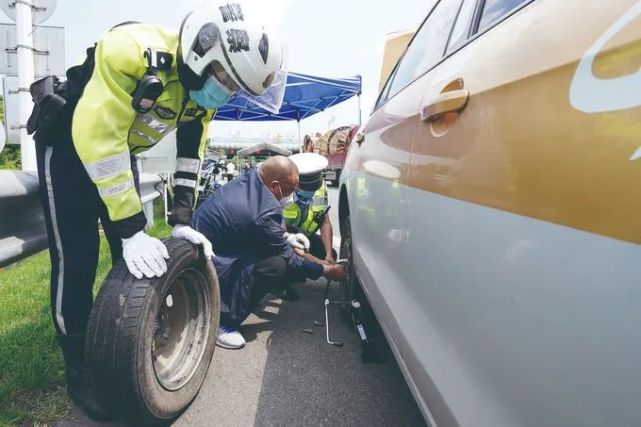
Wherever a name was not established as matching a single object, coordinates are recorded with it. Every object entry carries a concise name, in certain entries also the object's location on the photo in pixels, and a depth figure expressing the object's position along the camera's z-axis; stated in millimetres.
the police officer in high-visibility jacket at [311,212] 3729
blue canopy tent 9148
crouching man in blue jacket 2627
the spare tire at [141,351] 1469
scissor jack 2197
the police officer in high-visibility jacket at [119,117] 1514
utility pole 3859
